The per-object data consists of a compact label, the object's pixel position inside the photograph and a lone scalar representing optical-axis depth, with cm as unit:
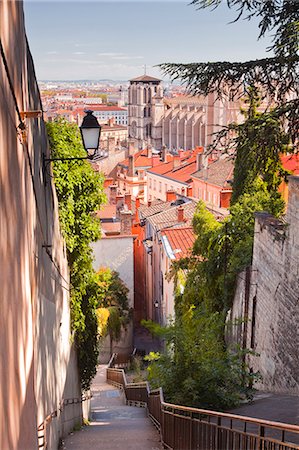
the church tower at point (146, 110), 14512
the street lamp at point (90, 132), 761
